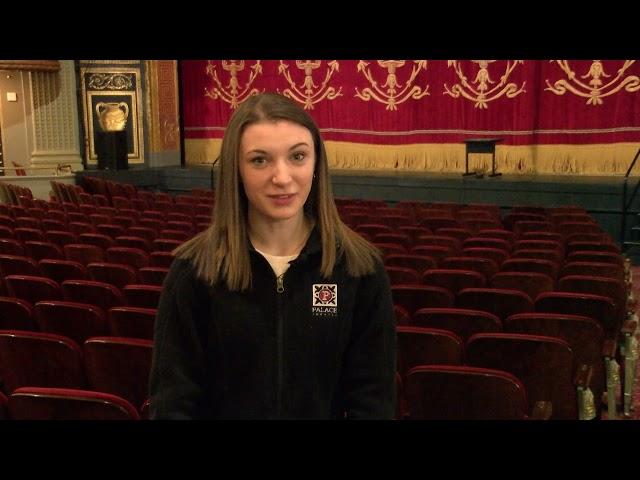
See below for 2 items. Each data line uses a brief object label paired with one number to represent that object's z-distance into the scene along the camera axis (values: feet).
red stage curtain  33.94
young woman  4.58
